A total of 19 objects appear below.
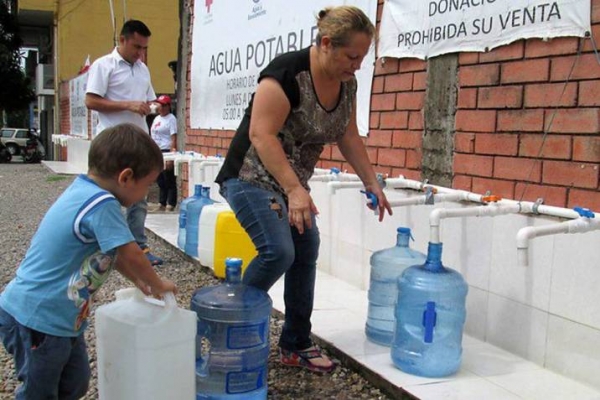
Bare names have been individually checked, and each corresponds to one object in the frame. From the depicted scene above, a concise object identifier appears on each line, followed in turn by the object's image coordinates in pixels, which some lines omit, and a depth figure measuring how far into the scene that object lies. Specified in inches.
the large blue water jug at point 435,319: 115.4
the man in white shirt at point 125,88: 183.8
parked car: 1101.7
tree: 1107.9
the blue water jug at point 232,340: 104.4
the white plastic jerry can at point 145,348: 85.7
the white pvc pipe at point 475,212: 113.6
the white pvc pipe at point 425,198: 134.7
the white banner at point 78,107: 700.0
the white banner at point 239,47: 187.9
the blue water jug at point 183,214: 223.6
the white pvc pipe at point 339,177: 174.7
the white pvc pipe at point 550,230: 97.9
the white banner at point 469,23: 115.2
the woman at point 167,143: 339.6
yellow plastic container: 185.6
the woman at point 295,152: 101.7
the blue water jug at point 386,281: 135.1
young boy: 79.4
